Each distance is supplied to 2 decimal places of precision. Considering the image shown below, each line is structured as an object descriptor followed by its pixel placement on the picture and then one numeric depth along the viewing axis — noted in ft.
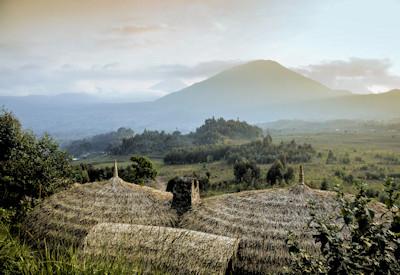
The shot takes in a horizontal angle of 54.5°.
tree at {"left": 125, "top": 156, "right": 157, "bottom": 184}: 73.15
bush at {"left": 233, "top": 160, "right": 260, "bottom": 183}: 112.54
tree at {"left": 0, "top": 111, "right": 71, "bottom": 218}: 38.17
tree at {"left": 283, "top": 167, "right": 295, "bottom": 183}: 108.40
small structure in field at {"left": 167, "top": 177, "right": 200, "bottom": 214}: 30.73
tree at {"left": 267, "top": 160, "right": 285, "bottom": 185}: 106.70
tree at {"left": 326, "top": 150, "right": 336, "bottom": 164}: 150.12
